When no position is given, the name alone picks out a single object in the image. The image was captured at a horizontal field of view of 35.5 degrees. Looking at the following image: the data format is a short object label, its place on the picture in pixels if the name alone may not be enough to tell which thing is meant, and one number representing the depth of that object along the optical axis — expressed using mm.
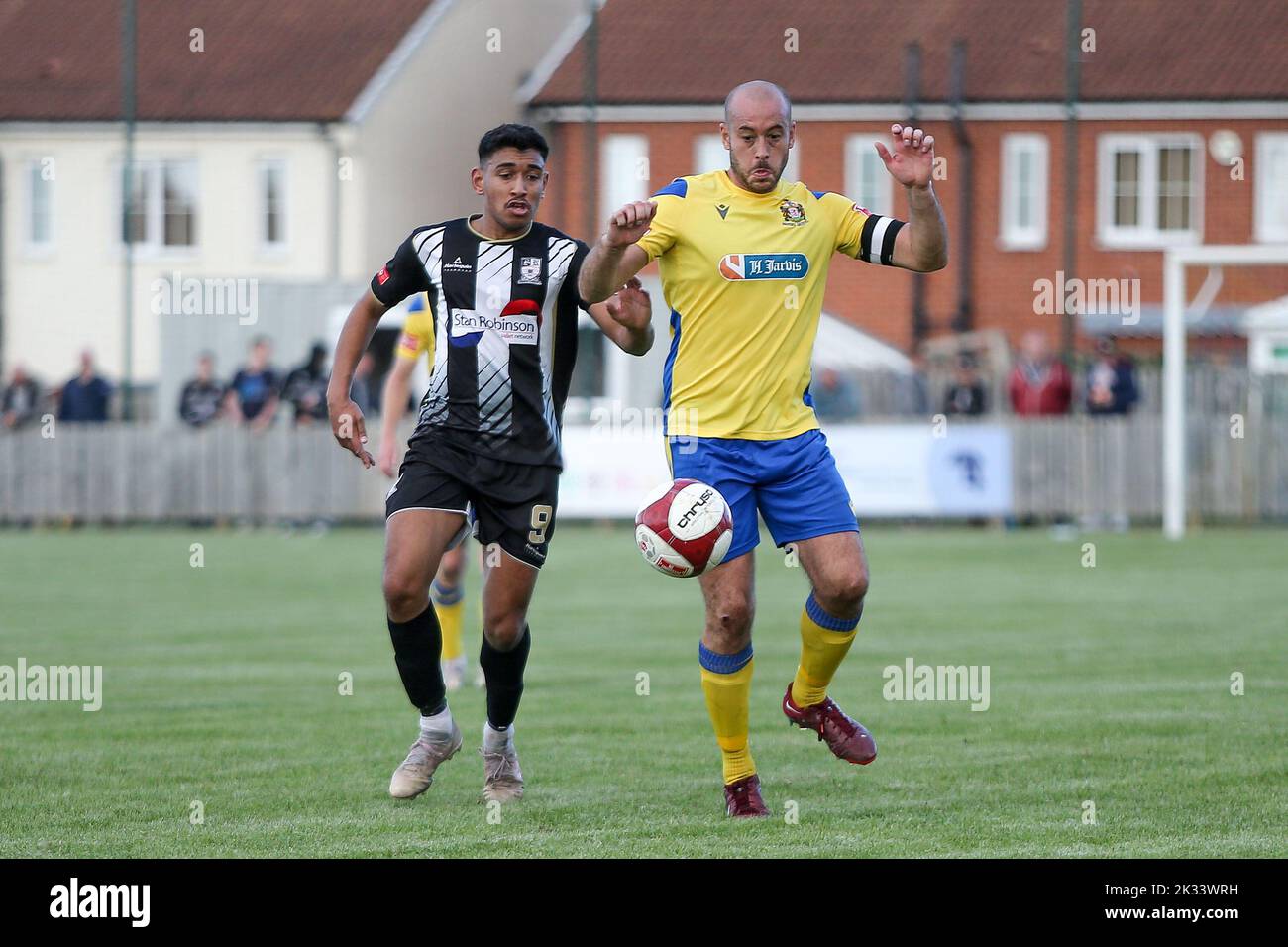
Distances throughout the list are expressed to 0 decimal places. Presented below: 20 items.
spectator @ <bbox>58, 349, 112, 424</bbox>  26078
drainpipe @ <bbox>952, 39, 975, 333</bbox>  34344
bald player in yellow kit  7082
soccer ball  6957
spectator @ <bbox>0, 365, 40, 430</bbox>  26203
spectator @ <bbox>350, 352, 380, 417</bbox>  25141
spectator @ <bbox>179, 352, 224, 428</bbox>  25781
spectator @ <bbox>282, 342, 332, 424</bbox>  24016
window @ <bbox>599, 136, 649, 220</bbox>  34781
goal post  22281
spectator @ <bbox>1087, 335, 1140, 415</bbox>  24172
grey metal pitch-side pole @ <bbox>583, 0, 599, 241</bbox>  25656
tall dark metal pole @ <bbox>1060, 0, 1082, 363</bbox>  25344
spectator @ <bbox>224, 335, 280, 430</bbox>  25594
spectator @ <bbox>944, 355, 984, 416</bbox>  24203
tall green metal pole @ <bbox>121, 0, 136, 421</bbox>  26047
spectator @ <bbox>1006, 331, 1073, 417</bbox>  24203
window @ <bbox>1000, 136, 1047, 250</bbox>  35188
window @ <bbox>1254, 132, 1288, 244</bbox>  34562
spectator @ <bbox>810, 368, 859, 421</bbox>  24562
